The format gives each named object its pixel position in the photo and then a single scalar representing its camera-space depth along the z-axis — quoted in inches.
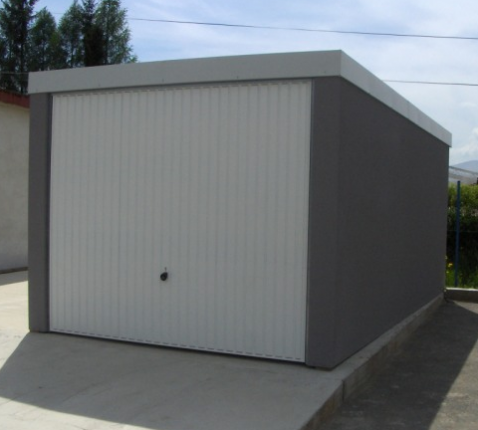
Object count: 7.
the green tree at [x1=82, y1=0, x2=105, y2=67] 1437.0
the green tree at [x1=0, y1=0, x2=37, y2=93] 1454.2
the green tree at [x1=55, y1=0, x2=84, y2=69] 1501.0
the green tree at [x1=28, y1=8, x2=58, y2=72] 1487.5
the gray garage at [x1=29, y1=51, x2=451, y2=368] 250.5
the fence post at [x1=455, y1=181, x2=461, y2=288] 479.2
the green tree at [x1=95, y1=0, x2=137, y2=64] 1488.7
